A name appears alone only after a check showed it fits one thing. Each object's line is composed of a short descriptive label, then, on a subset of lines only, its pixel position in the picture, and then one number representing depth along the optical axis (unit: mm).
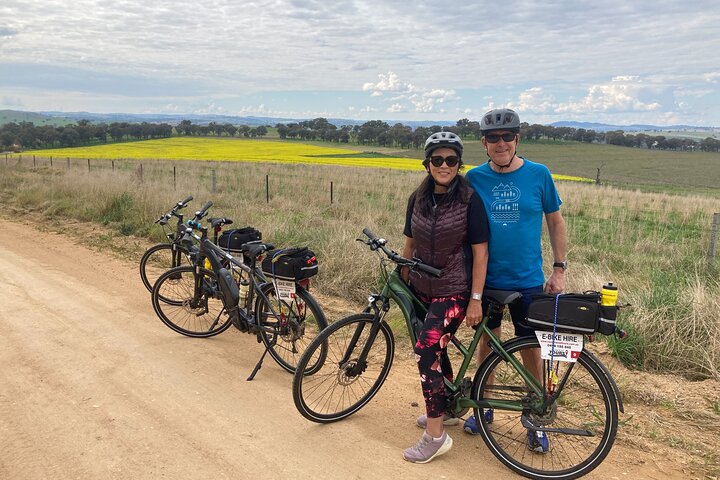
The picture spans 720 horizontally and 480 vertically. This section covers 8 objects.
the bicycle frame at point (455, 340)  2986
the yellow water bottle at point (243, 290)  4615
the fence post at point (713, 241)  7582
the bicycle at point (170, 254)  5293
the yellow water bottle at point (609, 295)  2688
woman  2980
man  3002
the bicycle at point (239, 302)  4328
